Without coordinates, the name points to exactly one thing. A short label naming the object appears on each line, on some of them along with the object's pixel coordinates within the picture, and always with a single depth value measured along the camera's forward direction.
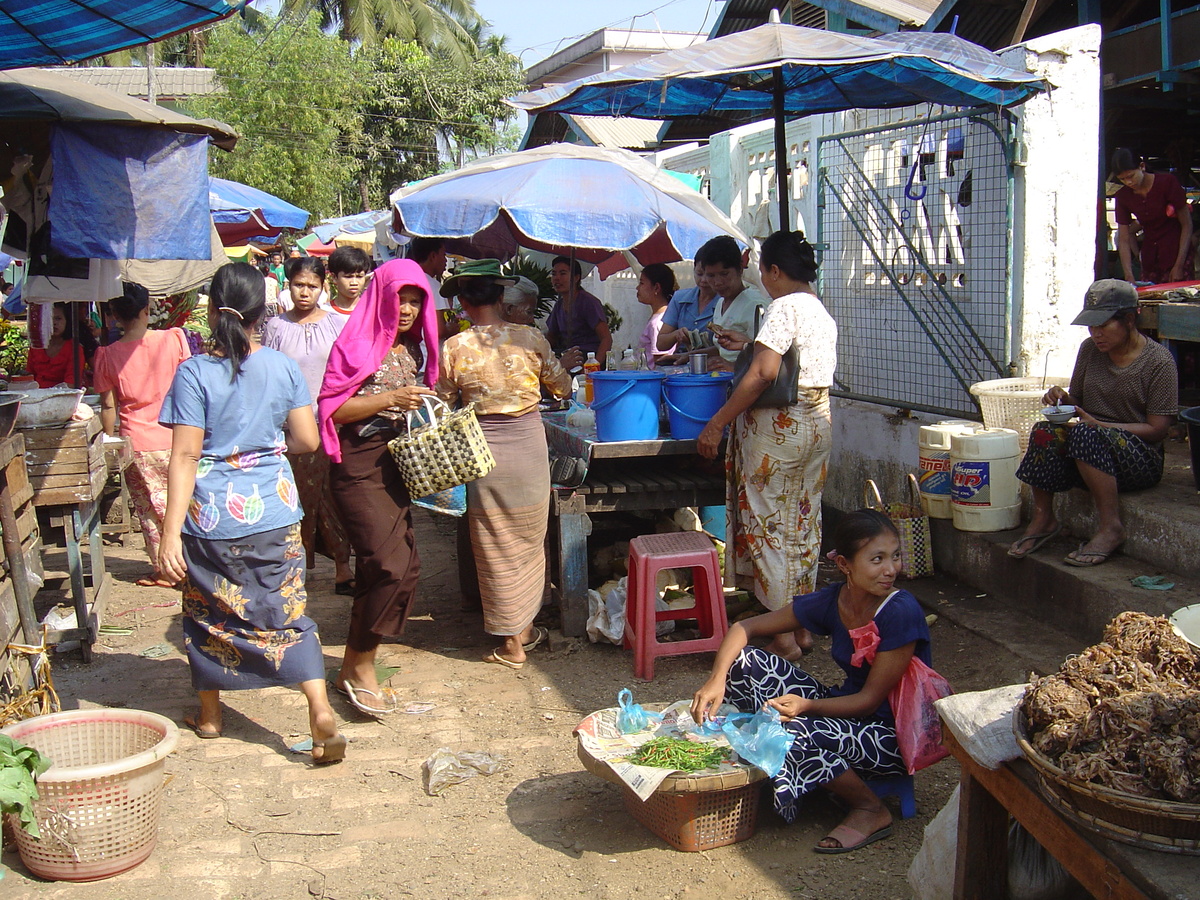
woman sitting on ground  3.27
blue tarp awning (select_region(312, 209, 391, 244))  18.73
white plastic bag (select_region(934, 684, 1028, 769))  2.45
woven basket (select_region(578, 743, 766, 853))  3.14
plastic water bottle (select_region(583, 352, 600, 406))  6.13
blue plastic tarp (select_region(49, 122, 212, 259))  4.60
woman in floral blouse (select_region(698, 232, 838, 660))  4.62
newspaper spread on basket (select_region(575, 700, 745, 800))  3.11
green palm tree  30.81
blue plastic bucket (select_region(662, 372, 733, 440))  5.23
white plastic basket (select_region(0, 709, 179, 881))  3.06
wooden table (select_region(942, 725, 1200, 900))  1.97
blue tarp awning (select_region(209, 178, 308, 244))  12.01
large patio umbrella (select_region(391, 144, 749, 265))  5.75
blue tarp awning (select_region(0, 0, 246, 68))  4.61
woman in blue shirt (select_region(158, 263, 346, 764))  3.75
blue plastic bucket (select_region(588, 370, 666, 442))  5.16
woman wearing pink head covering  4.38
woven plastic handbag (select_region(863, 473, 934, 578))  5.68
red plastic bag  3.28
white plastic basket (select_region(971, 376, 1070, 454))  5.34
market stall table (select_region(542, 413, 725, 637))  5.22
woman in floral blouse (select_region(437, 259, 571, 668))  4.79
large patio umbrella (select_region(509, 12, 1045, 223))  4.58
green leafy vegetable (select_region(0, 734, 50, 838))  2.80
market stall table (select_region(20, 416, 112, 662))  4.95
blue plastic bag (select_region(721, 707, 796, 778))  3.18
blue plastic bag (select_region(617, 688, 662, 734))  3.52
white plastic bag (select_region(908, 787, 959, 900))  2.72
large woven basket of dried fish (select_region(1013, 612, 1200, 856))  2.00
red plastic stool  4.76
